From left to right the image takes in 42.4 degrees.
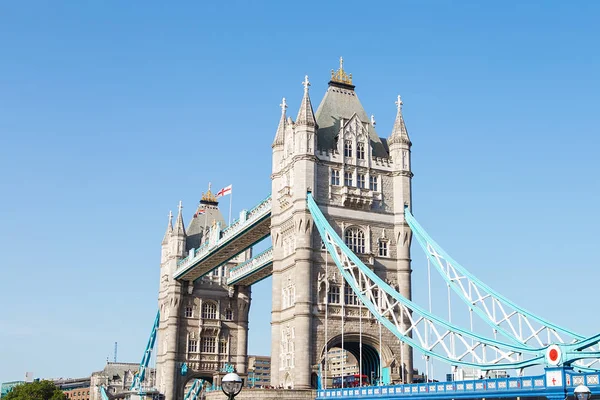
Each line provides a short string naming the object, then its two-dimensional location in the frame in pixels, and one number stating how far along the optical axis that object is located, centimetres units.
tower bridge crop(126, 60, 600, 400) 4841
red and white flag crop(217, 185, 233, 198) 7375
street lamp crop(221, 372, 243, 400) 2229
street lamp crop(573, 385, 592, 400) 2406
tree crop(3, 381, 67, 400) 10050
